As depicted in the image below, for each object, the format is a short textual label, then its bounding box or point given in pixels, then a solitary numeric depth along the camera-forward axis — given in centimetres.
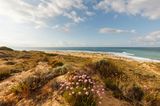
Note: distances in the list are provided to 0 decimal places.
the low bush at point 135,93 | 251
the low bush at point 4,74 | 413
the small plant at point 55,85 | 244
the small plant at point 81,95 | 192
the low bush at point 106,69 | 347
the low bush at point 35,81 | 253
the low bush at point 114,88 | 250
